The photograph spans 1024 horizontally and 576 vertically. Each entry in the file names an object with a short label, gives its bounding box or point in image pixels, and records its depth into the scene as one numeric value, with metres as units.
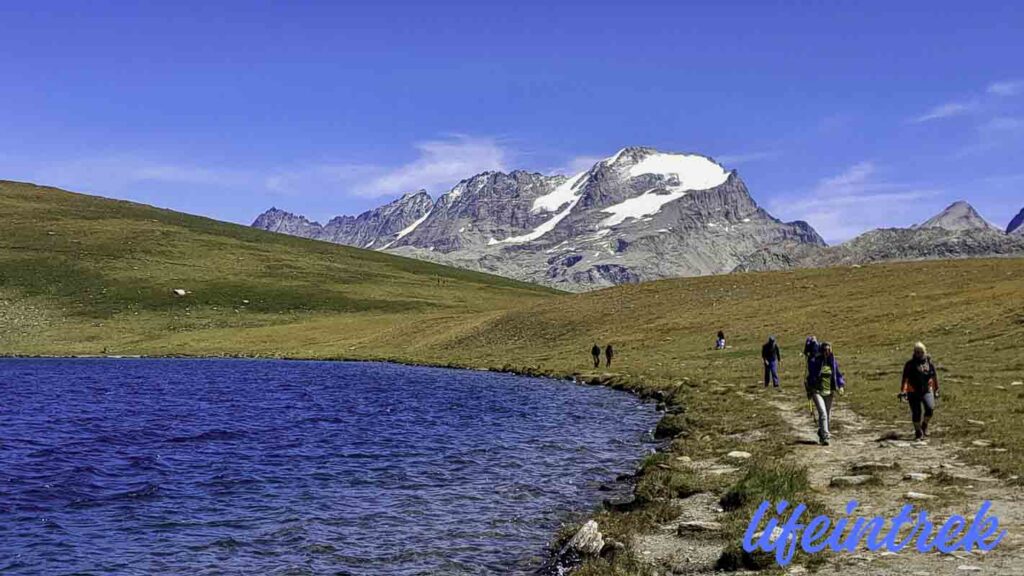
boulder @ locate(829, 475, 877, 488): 17.88
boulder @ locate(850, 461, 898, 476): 19.00
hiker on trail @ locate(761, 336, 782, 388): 40.41
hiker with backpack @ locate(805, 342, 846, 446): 24.20
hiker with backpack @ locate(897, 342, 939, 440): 22.97
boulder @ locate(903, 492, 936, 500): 15.73
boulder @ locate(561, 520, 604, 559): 15.58
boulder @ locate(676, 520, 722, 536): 15.71
